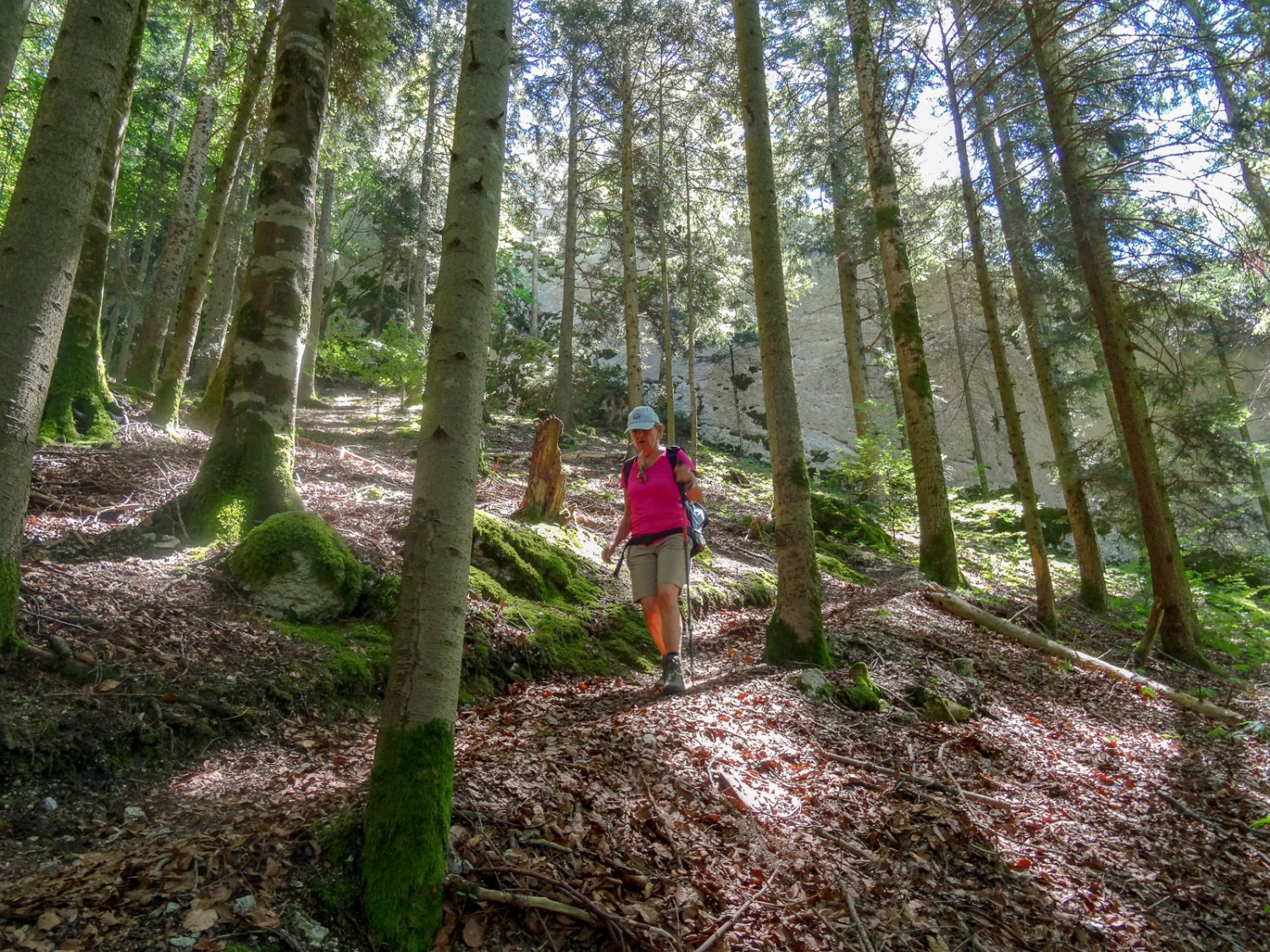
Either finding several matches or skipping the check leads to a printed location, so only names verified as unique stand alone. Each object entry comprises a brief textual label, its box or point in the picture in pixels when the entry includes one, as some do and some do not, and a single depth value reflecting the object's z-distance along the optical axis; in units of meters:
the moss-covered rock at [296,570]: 4.20
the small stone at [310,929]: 1.91
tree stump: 7.60
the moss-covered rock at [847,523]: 13.68
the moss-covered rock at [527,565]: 5.73
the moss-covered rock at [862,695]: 4.75
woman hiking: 4.85
